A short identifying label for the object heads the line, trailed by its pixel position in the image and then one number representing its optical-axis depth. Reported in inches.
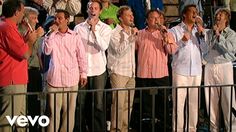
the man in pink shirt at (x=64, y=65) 563.5
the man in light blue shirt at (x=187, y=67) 600.1
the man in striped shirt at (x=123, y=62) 592.1
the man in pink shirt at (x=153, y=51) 597.6
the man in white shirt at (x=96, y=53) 585.6
